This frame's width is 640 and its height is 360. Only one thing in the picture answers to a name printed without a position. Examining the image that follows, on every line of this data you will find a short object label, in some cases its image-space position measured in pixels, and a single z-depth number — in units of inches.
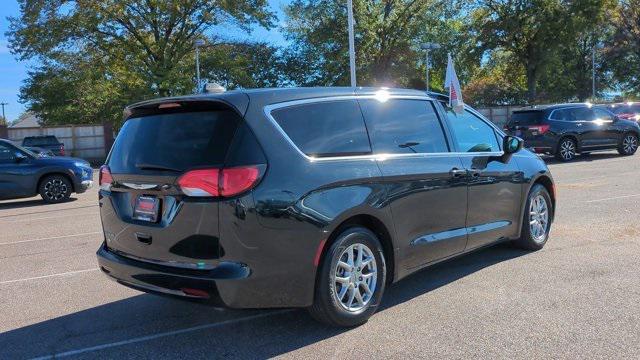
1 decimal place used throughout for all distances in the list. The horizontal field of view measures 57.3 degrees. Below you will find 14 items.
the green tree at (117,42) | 1421.0
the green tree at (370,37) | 1689.2
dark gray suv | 719.1
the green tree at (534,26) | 1663.1
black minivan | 149.5
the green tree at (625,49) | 2145.7
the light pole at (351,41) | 926.2
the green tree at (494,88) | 2203.5
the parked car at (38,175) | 519.8
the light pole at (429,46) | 1534.2
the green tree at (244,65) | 1568.7
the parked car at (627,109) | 1030.4
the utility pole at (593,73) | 2170.0
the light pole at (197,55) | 1384.1
